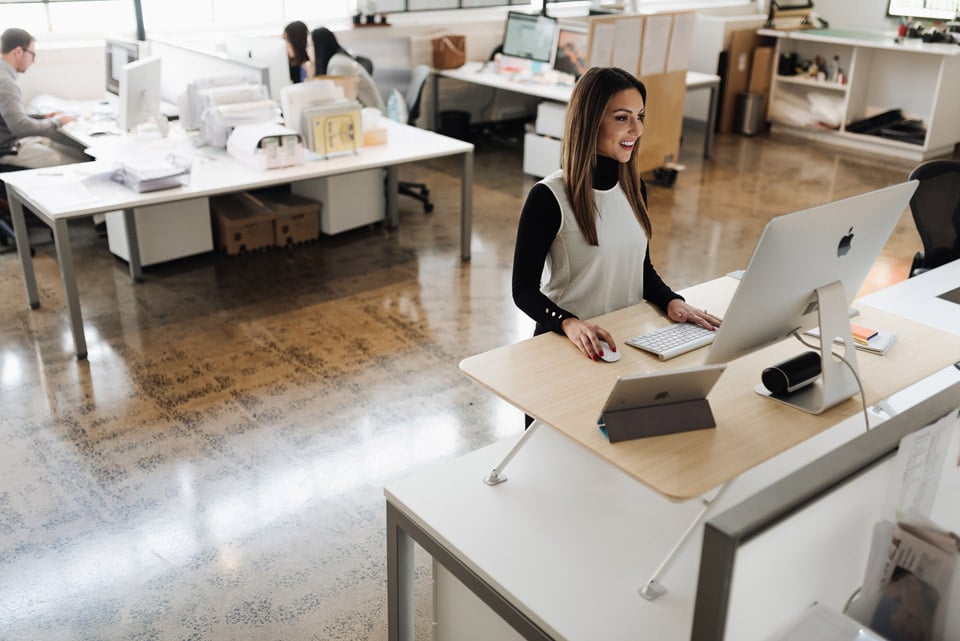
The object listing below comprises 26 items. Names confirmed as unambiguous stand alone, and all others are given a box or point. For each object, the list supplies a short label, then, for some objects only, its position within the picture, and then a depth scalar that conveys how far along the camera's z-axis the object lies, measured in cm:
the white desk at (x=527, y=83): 672
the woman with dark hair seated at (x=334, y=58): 565
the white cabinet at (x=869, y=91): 773
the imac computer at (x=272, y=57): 560
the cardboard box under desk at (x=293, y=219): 543
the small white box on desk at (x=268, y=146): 452
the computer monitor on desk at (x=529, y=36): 715
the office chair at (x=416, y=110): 621
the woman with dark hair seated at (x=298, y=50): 604
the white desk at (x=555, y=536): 173
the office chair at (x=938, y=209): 359
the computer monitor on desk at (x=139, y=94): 486
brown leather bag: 760
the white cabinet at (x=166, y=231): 496
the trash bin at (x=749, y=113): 873
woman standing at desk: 229
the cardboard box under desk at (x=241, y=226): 526
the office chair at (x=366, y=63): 649
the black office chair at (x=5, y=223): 534
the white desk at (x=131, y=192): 394
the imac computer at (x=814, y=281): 174
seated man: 530
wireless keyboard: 219
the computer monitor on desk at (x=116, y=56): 532
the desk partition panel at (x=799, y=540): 123
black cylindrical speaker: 197
